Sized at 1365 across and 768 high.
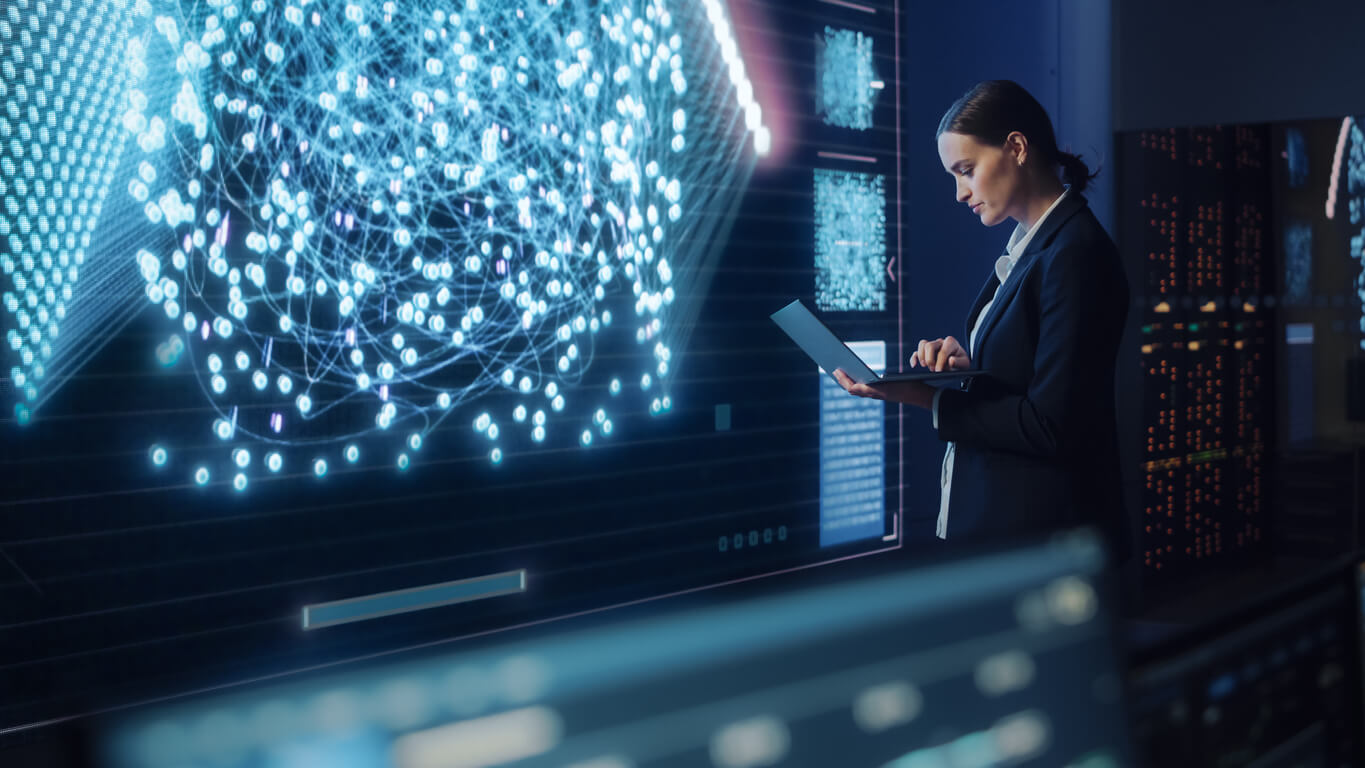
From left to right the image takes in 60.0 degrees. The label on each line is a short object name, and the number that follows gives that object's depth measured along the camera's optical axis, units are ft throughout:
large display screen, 7.47
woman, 5.48
